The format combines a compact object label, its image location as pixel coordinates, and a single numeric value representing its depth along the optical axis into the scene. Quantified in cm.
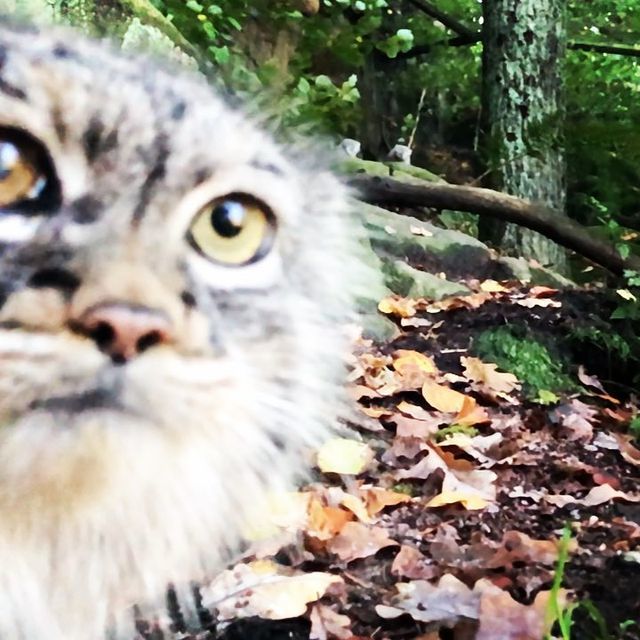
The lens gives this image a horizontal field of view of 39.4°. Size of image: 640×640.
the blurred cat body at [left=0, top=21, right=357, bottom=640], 17
